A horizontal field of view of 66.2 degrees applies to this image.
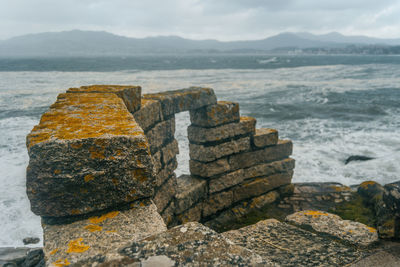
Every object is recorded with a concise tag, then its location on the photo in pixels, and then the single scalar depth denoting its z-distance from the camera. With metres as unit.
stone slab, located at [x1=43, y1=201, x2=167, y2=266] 1.57
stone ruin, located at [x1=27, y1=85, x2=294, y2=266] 1.88
